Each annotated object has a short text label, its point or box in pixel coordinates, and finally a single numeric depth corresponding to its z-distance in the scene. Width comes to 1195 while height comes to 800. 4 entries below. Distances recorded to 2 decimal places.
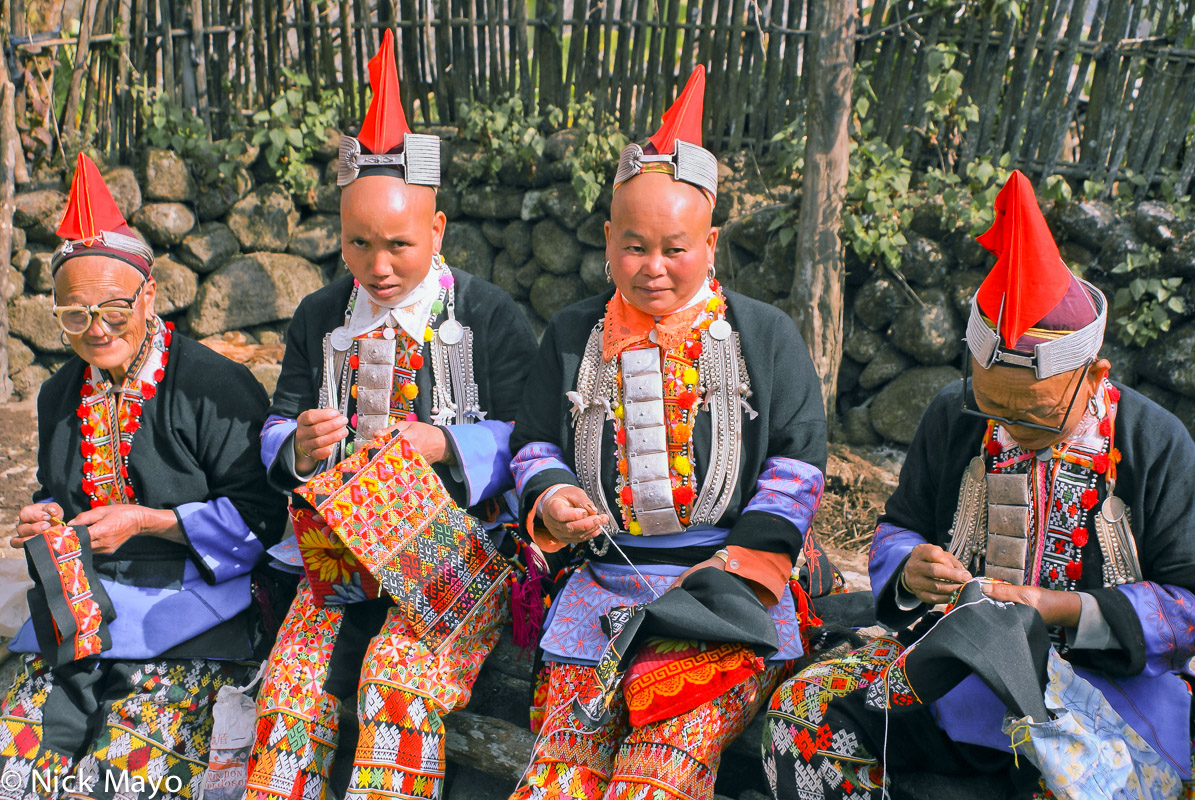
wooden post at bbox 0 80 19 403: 5.61
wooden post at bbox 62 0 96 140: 5.63
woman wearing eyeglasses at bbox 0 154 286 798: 2.69
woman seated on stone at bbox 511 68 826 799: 2.37
